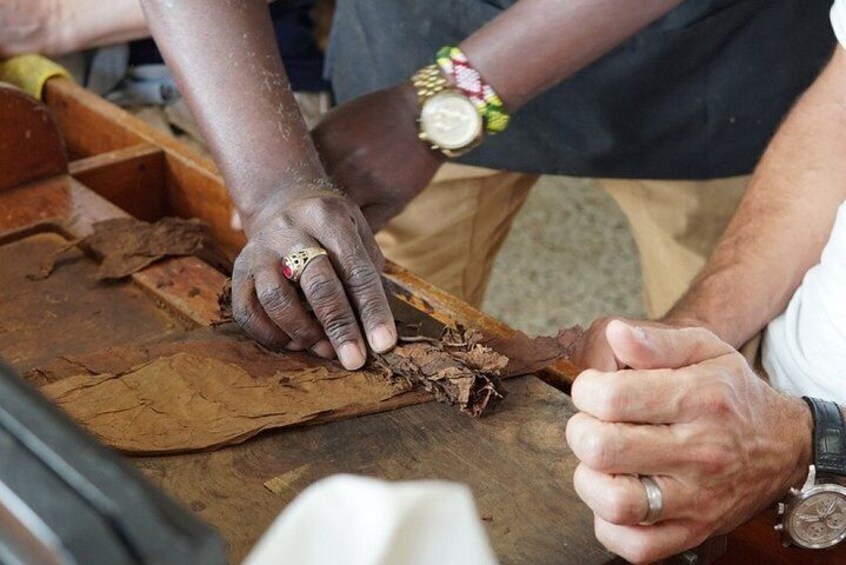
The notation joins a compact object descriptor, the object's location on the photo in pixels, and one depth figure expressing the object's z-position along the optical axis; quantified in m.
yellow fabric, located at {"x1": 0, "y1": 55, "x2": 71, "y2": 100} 1.51
